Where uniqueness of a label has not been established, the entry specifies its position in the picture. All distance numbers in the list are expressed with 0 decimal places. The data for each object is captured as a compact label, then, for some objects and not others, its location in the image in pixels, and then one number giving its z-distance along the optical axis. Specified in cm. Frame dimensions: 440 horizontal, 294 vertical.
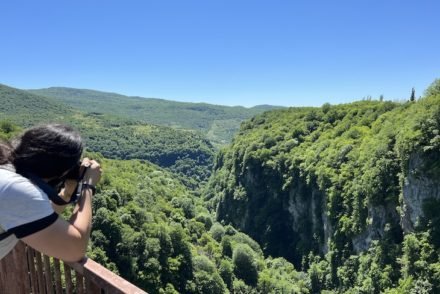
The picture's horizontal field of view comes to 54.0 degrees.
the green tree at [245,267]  5441
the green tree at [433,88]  4385
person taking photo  242
